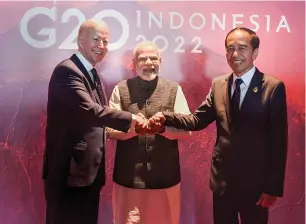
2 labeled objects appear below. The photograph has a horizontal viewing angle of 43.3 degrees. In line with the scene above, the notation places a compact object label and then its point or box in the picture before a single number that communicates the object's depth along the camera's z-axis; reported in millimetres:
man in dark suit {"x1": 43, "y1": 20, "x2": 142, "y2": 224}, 2152
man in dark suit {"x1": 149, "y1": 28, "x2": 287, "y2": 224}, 2168
